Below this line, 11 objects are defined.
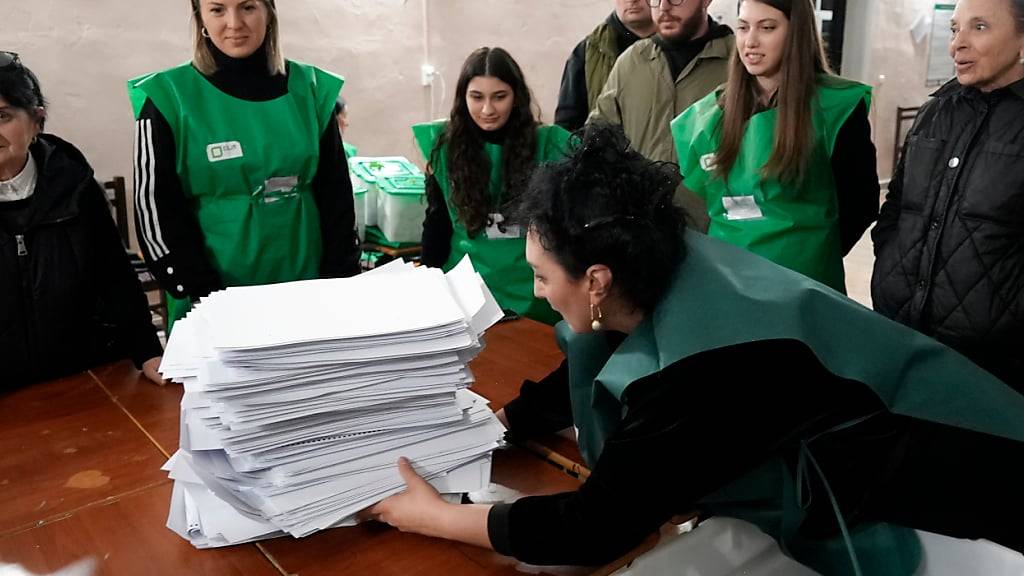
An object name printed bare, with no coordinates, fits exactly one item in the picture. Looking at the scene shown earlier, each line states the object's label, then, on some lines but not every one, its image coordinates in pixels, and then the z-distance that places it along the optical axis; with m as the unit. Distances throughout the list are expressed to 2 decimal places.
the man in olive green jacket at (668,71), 2.28
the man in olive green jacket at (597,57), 2.66
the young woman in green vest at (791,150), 1.83
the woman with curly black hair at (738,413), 0.90
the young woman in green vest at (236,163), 1.72
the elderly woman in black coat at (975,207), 1.62
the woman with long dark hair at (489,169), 2.16
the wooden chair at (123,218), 3.01
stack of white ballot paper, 0.95
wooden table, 0.93
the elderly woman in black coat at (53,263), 1.44
